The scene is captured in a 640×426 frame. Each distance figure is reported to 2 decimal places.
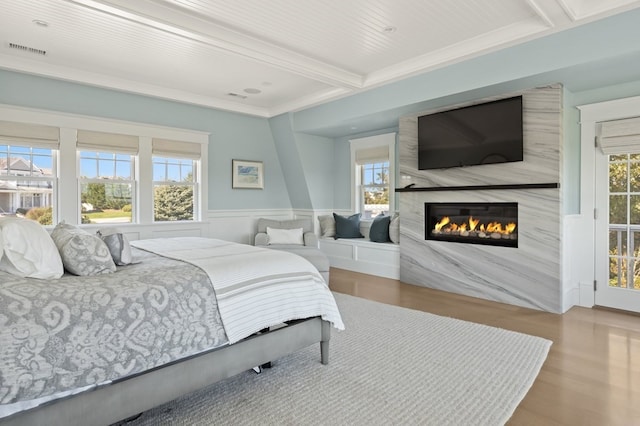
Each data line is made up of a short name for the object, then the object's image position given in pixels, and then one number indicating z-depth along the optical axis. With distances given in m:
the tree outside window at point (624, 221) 3.83
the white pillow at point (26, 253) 1.77
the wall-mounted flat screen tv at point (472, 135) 4.05
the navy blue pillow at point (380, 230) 5.70
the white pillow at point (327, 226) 6.57
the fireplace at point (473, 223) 4.31
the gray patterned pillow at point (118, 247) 2.20
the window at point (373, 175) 6.07
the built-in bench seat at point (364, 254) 5.45
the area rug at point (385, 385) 1.94
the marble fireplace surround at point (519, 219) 3.83
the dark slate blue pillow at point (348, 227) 6.22
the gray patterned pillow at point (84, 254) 1.92
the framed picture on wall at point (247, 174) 6.13
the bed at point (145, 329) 1.42
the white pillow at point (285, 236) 5.54
